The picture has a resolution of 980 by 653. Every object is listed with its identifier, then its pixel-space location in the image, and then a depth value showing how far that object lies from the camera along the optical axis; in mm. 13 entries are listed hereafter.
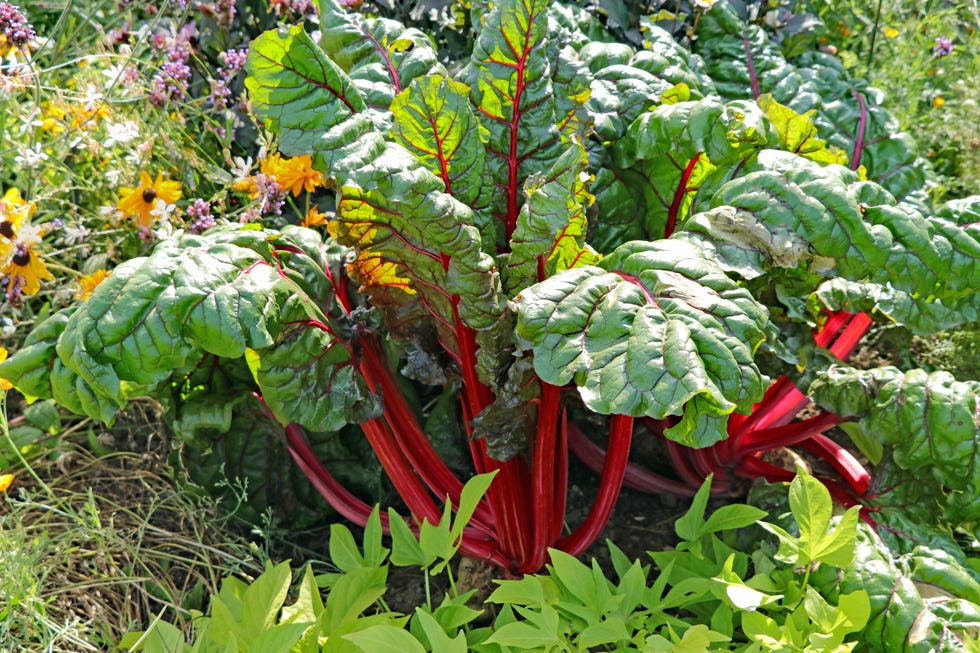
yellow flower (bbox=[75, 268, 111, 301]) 2172
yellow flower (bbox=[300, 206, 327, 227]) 2217
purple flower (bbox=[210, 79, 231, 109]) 2363
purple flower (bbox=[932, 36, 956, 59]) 2994
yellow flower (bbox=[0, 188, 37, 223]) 2162
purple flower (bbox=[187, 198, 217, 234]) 2197
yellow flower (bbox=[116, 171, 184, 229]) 2213
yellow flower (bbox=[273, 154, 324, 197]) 2199
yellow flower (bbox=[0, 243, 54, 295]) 2176
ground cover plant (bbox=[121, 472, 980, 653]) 1540
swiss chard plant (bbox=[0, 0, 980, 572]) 1498
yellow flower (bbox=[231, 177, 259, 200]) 2234
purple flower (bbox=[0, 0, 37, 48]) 1962
